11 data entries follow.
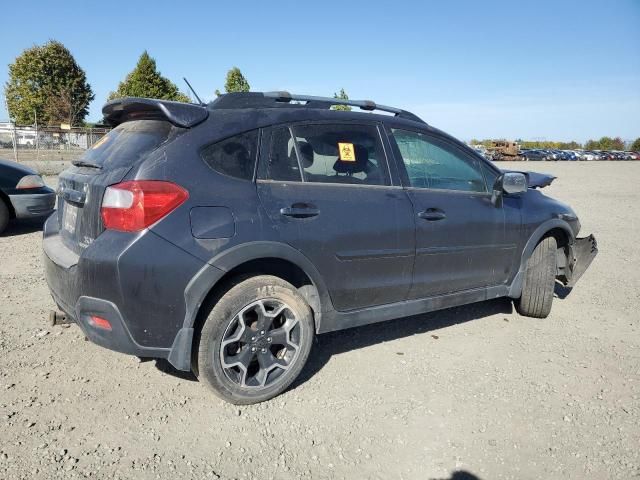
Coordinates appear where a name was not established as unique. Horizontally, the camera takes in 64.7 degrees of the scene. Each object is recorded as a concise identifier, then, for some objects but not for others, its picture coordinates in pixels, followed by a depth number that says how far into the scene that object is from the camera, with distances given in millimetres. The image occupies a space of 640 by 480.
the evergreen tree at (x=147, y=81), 42406
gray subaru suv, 2668
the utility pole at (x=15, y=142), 19891
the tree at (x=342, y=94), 31875
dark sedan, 7125
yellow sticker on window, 3439
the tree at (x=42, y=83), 47500
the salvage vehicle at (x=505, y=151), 55125
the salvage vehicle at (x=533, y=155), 60375
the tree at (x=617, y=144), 94938
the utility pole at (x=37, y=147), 22119
